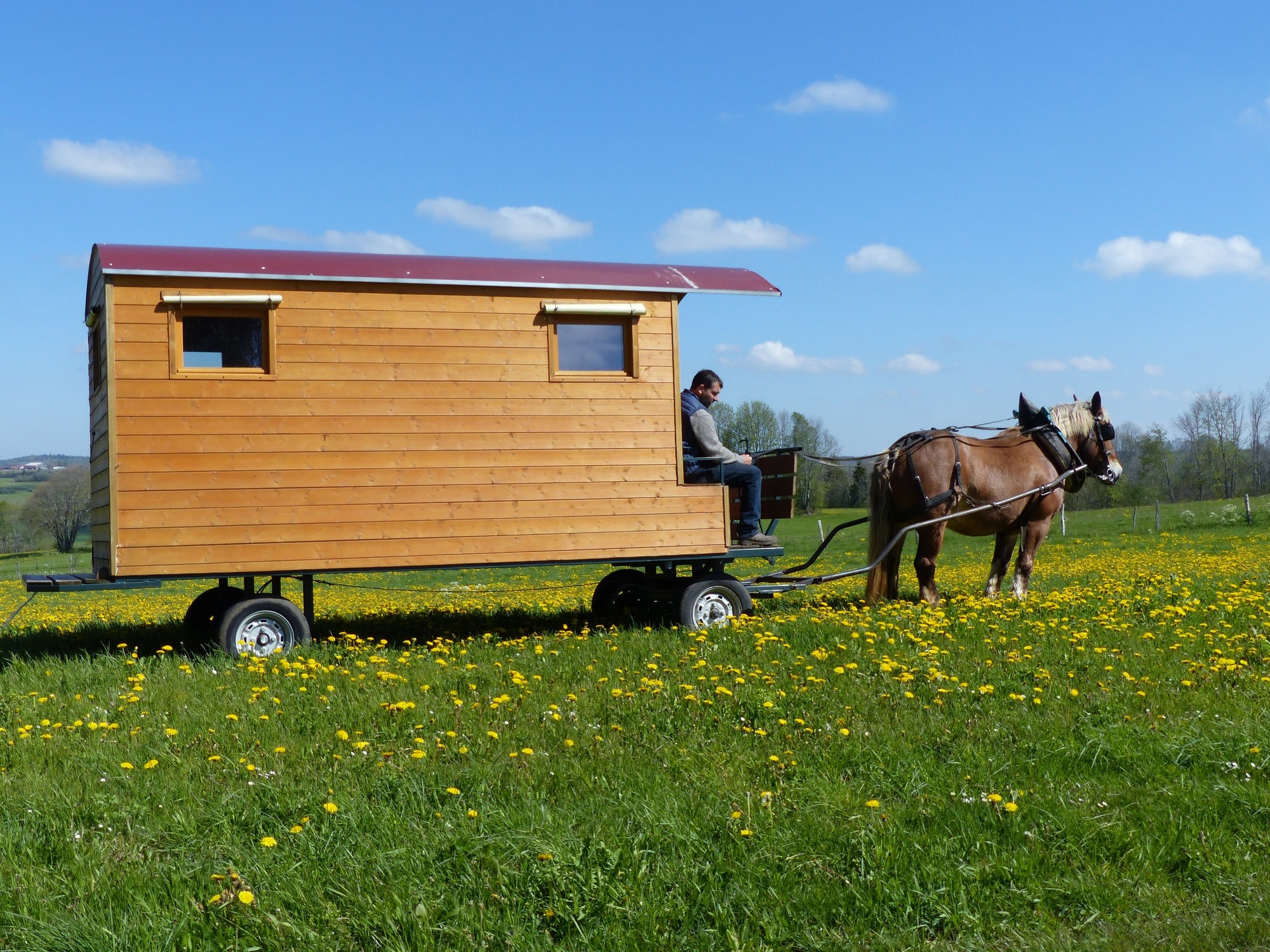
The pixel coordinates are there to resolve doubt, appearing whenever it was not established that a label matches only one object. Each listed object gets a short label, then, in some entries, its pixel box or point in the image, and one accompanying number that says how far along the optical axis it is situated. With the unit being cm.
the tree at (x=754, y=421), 4971
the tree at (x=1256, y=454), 7244
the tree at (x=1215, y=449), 7294
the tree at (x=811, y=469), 5572
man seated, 1066
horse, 1148
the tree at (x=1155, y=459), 7344
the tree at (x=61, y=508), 7819
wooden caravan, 896
